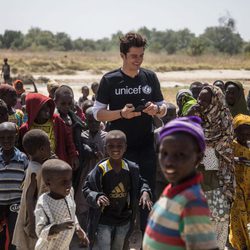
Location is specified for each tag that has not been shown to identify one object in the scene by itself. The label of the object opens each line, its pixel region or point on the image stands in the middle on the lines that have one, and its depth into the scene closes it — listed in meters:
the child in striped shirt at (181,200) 2.40
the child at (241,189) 5.62
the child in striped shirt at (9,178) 4.71
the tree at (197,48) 68.69
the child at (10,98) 6.16
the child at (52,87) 7.40
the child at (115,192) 4.43
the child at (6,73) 23.84
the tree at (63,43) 87.20
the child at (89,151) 5.99
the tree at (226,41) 81.31
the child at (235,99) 6.71
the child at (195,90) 7.90
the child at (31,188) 4.05
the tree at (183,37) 104.60
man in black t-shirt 4.87
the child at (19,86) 9.77
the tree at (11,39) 82.64
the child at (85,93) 10.93
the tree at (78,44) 93.00
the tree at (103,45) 104.81
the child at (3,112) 5.49
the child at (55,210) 3.71
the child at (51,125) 5.14
